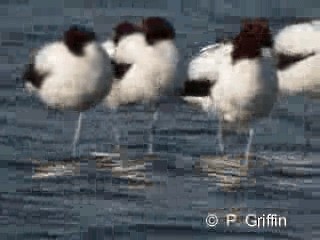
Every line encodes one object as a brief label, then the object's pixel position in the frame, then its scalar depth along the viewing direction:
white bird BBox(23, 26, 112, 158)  15.13
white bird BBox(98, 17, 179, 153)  15.72
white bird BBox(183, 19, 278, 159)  14.88
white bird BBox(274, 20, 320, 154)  18.77
